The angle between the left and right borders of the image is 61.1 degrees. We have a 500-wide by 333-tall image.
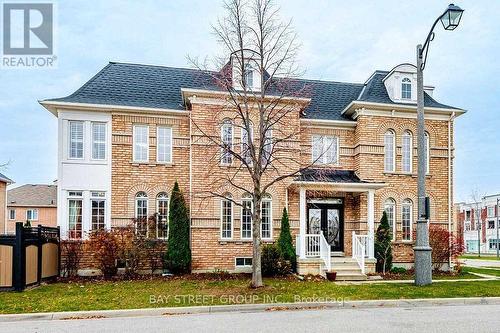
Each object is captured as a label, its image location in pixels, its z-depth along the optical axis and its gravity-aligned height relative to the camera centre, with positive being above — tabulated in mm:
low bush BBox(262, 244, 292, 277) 15445 -2609
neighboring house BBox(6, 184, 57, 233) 47031 -1900
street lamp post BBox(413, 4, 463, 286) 12820 -460
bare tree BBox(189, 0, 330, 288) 12750 +3072
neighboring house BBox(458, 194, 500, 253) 66875 -5090
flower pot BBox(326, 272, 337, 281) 14586 -2901
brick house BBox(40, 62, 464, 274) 16484 +1136
